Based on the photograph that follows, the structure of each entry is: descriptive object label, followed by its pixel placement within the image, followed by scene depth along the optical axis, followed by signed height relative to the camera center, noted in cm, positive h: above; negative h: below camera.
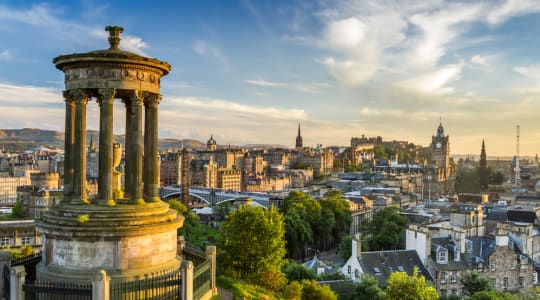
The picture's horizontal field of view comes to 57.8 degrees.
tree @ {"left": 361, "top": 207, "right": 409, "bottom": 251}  5556 -932
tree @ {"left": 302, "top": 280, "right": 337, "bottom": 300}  2803 -816
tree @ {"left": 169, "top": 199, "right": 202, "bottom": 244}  6302 -1009
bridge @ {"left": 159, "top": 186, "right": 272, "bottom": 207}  10356 -1072
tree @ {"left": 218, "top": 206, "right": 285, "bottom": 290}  3148 -626
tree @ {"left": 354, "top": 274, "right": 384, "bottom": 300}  3209 -917
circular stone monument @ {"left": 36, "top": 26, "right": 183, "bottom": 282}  1451 -156
